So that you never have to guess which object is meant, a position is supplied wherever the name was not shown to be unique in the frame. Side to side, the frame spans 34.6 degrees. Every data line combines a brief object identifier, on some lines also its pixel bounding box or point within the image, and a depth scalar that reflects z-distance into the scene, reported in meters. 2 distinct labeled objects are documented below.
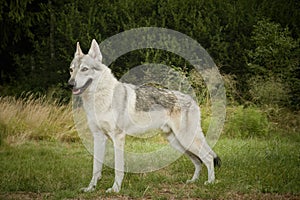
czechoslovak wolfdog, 6.21
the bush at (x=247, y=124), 11.05
